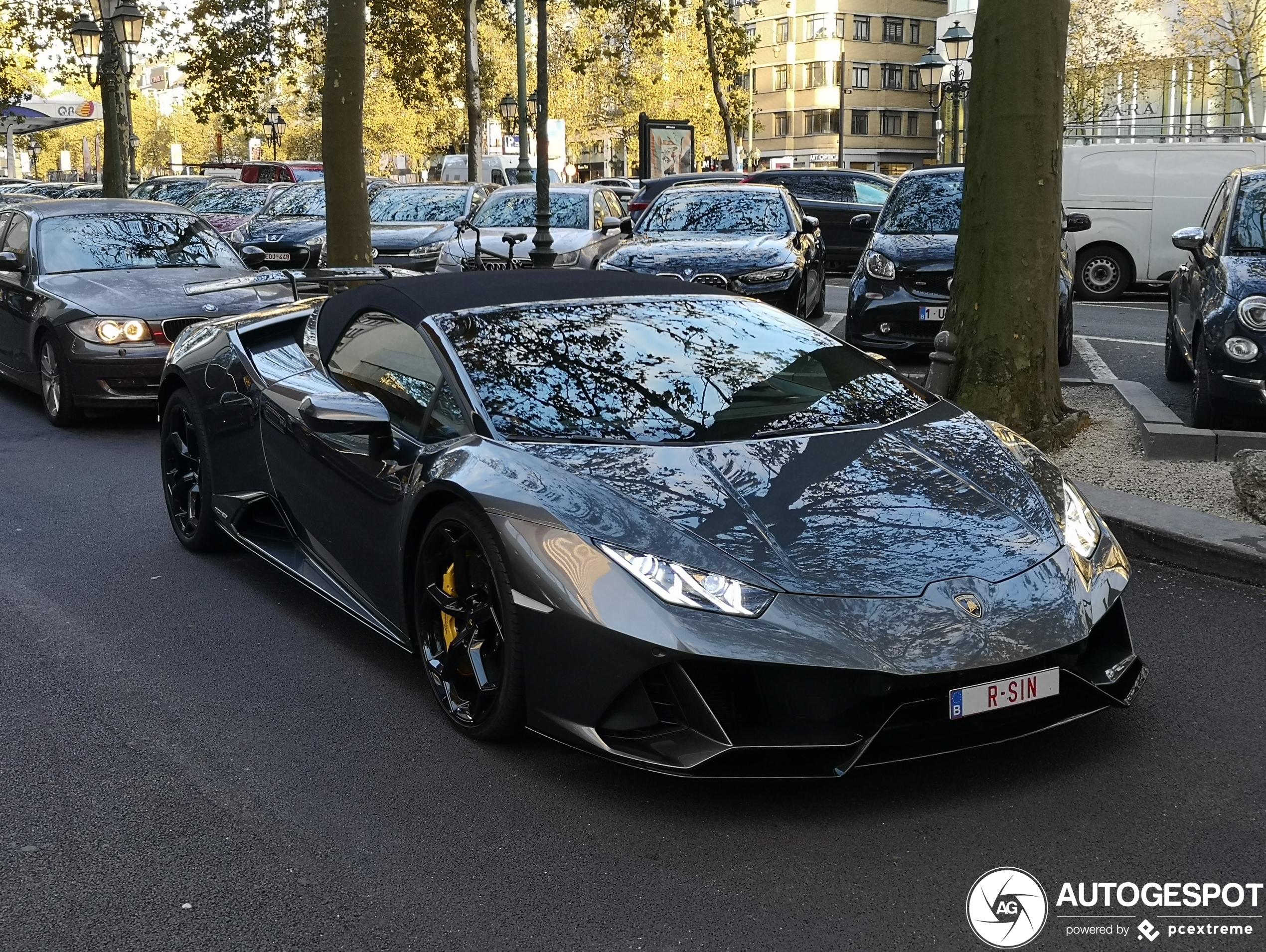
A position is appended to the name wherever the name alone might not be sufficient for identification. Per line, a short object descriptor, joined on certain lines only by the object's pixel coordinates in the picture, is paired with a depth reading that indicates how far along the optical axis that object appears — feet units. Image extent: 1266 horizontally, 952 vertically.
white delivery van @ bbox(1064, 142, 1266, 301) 56.24
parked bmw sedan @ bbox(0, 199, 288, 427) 31.76
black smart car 38.34
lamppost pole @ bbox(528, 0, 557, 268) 50.29
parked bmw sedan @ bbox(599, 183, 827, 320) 42.86
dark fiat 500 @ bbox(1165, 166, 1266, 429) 26.43
